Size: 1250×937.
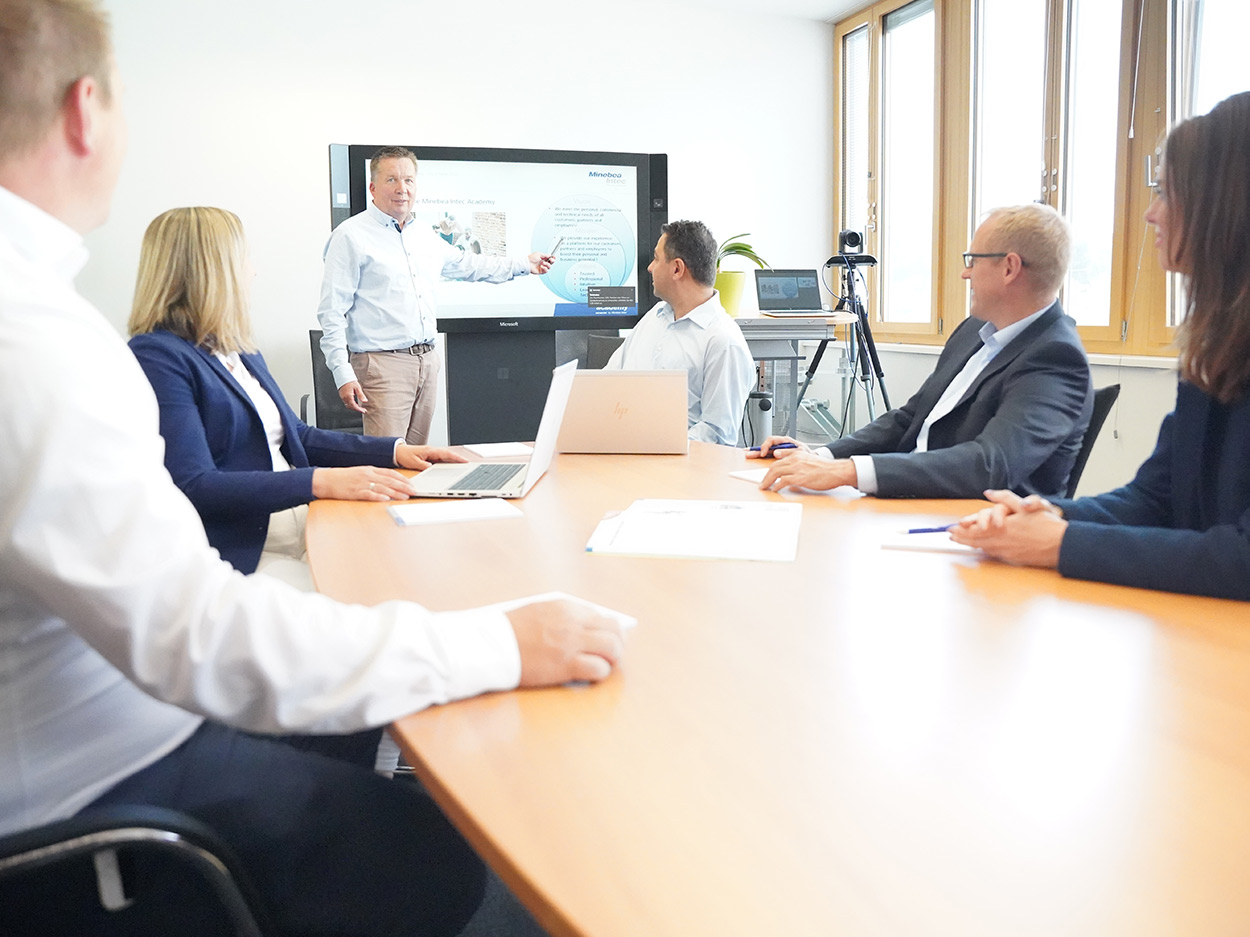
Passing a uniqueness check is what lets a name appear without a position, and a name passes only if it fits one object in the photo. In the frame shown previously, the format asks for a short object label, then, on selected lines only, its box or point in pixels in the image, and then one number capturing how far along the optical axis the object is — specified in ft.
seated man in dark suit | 5.49
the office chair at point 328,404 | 14.83
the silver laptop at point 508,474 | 5.70
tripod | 15.16
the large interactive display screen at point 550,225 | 13.64
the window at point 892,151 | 17.74
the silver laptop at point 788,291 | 15.19
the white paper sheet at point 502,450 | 7.47
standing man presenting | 12.56
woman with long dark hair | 3.49
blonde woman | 5.66
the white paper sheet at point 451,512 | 5.02
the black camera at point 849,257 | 14.78
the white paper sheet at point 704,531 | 4.20
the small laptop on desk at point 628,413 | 7.32
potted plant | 14.28
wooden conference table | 1.66
